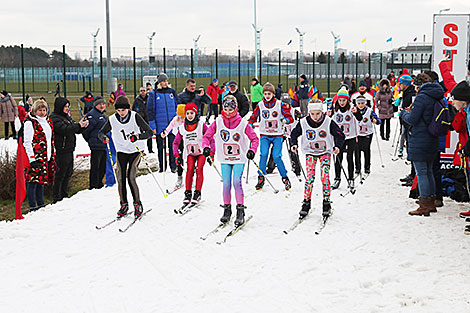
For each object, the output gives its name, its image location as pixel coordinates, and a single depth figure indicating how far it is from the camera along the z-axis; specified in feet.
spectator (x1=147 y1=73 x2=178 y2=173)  38.14
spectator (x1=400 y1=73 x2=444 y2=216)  25.18
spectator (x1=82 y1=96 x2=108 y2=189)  32.50
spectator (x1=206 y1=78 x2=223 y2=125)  71.40
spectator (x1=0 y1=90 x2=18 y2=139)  57.00
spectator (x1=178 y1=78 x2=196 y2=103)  39.47
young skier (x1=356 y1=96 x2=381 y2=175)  35.58
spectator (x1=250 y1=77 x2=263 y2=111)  67.56
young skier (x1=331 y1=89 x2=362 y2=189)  33.04
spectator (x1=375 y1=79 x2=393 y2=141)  52.44
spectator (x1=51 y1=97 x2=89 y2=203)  30.01
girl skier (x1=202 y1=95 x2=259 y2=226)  25.35
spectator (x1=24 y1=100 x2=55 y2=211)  27.58
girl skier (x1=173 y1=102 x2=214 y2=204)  29.30
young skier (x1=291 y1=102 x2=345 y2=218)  26.21
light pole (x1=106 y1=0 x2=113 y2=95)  72.69
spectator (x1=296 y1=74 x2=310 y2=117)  70.90
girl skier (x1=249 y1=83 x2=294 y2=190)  32.35
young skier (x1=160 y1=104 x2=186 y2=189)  31.98
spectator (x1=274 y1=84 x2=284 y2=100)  77.39
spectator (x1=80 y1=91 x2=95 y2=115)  49.04
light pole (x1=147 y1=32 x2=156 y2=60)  146.16
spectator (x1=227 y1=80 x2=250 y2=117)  41.65
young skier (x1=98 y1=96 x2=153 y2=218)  26.27
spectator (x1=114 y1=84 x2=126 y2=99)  56.38
